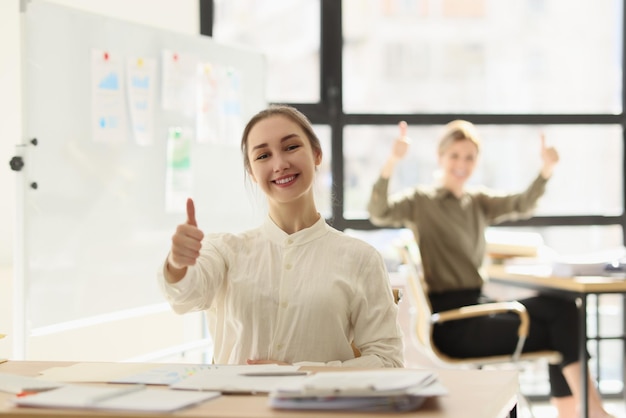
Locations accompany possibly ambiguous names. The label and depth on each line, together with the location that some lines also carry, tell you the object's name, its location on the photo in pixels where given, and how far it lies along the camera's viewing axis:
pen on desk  2.48
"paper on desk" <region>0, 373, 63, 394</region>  2.40
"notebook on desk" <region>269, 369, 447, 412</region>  2.19
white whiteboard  3.69
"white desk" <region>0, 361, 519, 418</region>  2.18
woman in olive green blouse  4.44
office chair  4.36
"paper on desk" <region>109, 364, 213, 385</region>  2.46
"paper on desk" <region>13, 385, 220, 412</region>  2.25
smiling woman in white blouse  2.88
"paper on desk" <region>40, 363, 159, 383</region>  2.50
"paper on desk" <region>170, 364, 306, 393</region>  2.38
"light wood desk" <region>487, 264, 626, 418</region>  4.17
